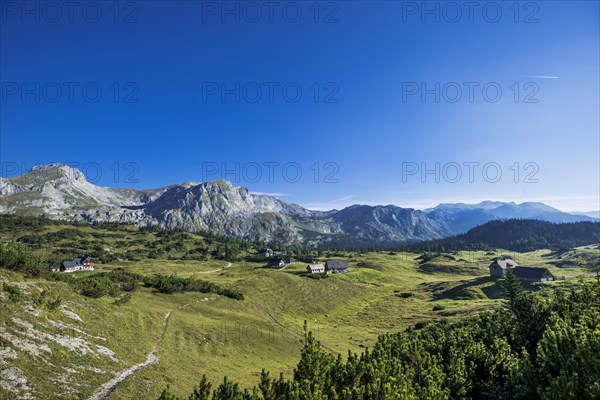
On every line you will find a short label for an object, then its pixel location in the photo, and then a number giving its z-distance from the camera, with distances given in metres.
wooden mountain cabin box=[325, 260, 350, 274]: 173.62
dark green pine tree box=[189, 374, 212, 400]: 16.55
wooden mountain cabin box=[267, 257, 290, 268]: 181.91
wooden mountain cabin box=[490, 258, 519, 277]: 146.50
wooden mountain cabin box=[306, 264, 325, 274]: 167.04
